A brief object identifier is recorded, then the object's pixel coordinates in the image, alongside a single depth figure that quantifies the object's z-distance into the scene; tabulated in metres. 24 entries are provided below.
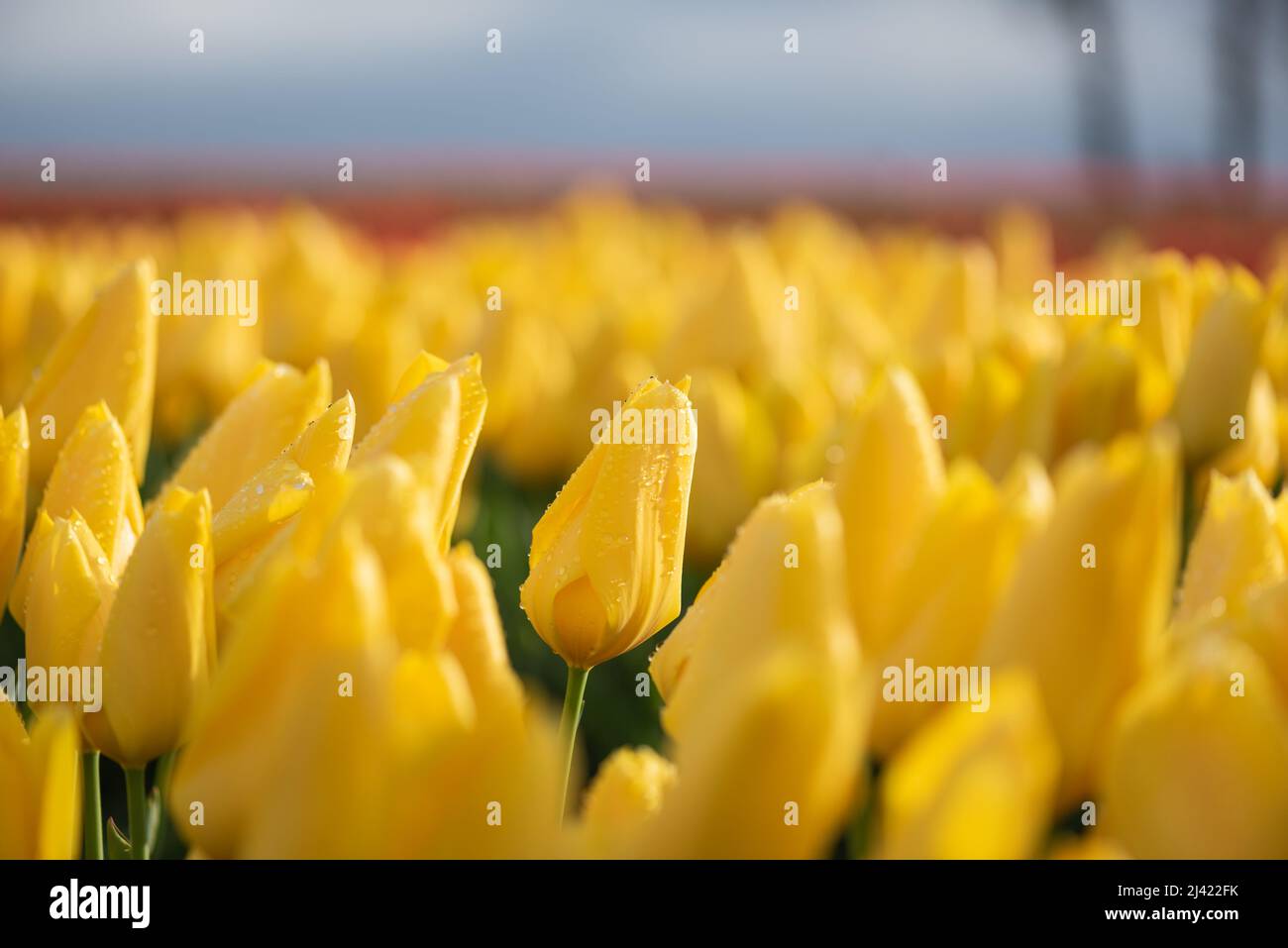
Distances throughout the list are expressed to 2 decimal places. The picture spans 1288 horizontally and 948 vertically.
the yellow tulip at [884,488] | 0.64
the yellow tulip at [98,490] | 0.74
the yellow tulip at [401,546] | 0.50
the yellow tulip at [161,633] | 0.62
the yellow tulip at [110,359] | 0.92
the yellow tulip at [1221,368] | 1.20
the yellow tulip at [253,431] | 0.79
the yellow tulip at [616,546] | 0.69
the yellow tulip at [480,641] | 0.51
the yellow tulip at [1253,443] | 1.22
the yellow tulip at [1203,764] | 0.47
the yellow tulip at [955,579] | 0.58
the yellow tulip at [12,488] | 0.74
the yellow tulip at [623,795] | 0.52
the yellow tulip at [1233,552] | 0.65
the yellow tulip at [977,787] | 0.40
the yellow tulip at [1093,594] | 0.54
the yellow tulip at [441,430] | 0.61
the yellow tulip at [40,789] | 0.51
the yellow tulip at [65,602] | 0.66
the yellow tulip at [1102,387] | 1.23
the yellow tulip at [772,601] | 0.49
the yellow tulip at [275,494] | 0.63
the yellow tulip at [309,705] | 0.45
